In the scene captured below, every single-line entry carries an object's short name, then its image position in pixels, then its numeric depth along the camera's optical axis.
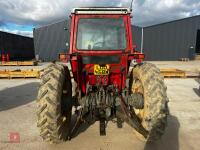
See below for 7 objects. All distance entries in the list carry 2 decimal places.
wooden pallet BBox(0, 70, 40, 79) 7.71
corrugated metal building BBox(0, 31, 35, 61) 16.45
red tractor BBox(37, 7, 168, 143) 2.75
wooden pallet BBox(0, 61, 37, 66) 12.98
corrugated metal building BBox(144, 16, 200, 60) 18.38
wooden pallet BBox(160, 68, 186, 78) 7.91
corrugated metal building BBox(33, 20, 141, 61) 18.17
